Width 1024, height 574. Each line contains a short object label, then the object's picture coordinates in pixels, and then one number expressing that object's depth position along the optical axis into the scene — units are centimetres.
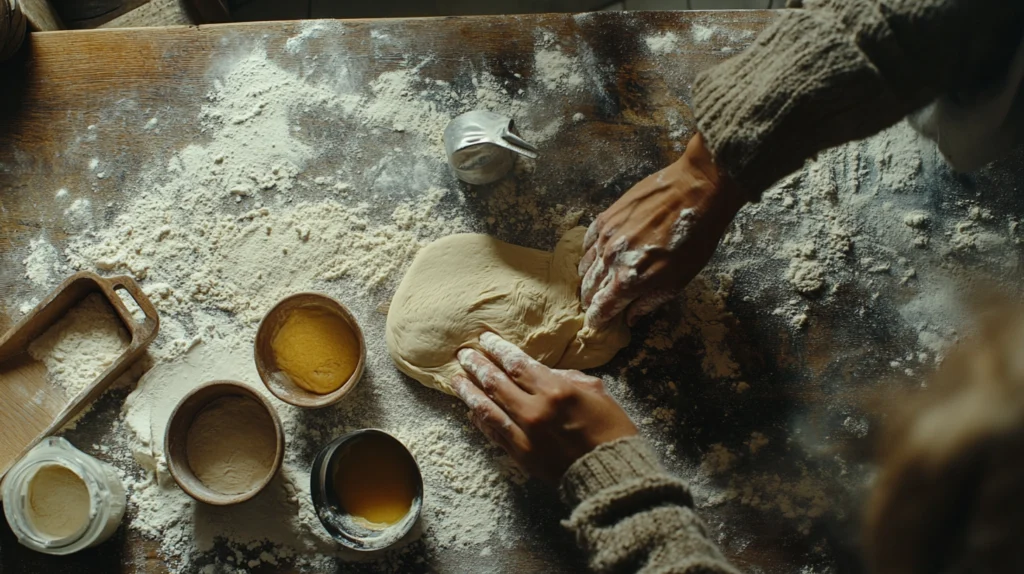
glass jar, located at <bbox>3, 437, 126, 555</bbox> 117
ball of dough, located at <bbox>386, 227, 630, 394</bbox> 131
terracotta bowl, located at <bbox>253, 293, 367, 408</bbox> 126
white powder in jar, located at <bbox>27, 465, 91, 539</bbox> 121
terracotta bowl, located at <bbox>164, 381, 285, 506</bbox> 119
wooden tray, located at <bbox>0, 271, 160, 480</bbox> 127
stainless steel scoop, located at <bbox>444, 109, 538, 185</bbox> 129
